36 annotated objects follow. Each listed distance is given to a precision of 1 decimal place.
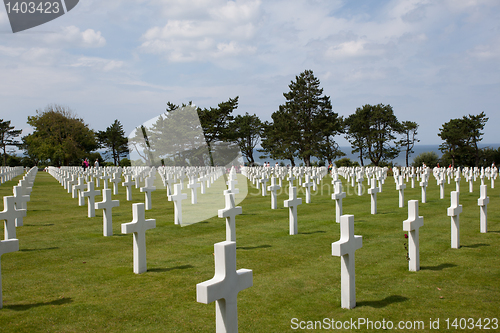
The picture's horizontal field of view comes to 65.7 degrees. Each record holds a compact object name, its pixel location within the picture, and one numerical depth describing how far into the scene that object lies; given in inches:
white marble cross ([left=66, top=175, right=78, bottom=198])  749.7
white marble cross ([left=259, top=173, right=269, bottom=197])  687.5
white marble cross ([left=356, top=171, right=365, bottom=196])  659.6
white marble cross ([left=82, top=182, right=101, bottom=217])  425.1
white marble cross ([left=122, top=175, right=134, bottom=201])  607.5
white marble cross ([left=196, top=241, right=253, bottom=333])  110.7
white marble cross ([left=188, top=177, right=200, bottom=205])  556.4
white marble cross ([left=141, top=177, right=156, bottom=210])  490.2
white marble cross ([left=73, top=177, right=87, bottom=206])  584.6
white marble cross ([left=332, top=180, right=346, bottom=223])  389.1
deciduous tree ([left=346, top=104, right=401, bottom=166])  2434.8
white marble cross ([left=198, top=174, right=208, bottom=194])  710.5
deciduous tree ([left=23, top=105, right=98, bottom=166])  2204.7
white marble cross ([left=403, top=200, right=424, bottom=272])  216.7
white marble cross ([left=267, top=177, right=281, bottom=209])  485.4
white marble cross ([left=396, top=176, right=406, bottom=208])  490.1
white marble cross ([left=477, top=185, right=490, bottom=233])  320.6
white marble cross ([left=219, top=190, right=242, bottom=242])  275.0
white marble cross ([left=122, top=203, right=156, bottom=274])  220.7
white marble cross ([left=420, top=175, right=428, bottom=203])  551.7
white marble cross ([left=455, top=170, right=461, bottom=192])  649.6
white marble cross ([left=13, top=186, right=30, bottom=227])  371.5
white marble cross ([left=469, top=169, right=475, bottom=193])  741.1
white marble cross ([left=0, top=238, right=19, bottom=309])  171.0
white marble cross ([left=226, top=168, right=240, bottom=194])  549.2
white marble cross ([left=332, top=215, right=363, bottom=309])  163.2
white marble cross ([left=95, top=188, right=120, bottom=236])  319.9
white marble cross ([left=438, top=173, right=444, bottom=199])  581.8
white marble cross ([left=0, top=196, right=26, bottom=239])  265.9
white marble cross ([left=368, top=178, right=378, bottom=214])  442.3
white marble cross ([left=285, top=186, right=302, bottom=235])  333.4
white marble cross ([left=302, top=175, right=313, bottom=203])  547.2
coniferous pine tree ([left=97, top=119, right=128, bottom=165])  2888.8
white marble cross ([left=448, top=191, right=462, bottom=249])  267.6
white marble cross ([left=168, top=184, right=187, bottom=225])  386.0
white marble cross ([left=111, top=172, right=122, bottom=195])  726.0
